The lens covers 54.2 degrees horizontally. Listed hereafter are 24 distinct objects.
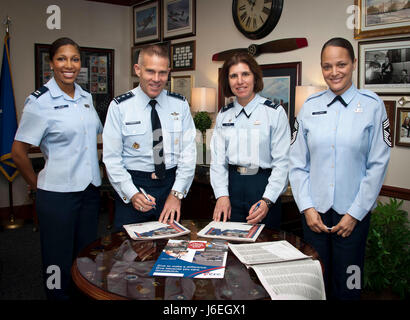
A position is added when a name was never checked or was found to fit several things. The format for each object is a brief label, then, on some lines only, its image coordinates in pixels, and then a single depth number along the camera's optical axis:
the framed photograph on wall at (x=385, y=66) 2.99
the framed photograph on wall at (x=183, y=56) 5.07
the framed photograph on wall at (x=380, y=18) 2.95
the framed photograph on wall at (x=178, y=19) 5.02
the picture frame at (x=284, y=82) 3.85
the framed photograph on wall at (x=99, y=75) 5.81
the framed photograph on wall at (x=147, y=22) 5.54
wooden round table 1.28
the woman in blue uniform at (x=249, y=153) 2.25
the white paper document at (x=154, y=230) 1.81
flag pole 4.96
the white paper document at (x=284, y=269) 1.31
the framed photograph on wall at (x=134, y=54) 5.92
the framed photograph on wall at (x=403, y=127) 3.01
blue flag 4.81
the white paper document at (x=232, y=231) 1.82
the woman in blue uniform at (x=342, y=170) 1.87
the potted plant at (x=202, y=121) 4.50
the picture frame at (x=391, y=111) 3.07
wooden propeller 3.76
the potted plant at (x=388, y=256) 2.78
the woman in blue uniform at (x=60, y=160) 2.17
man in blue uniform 2.15
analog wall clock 3.93
